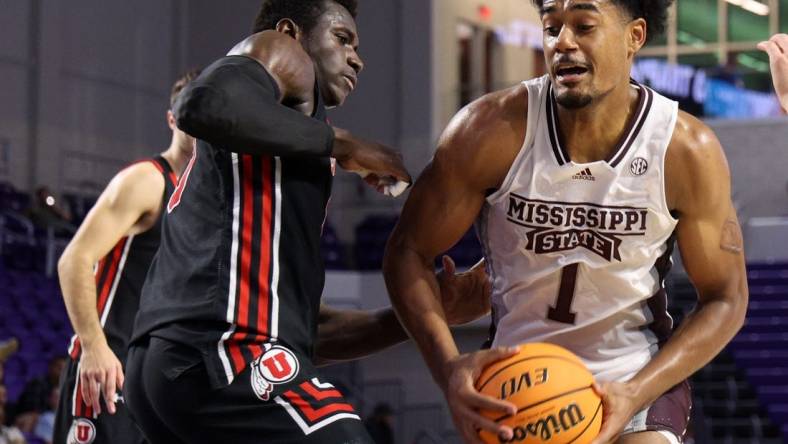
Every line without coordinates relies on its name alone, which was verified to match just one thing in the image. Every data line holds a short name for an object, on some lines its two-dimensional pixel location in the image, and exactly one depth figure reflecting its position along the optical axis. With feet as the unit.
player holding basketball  20.35
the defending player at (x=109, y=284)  25.64
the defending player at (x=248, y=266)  18.35
